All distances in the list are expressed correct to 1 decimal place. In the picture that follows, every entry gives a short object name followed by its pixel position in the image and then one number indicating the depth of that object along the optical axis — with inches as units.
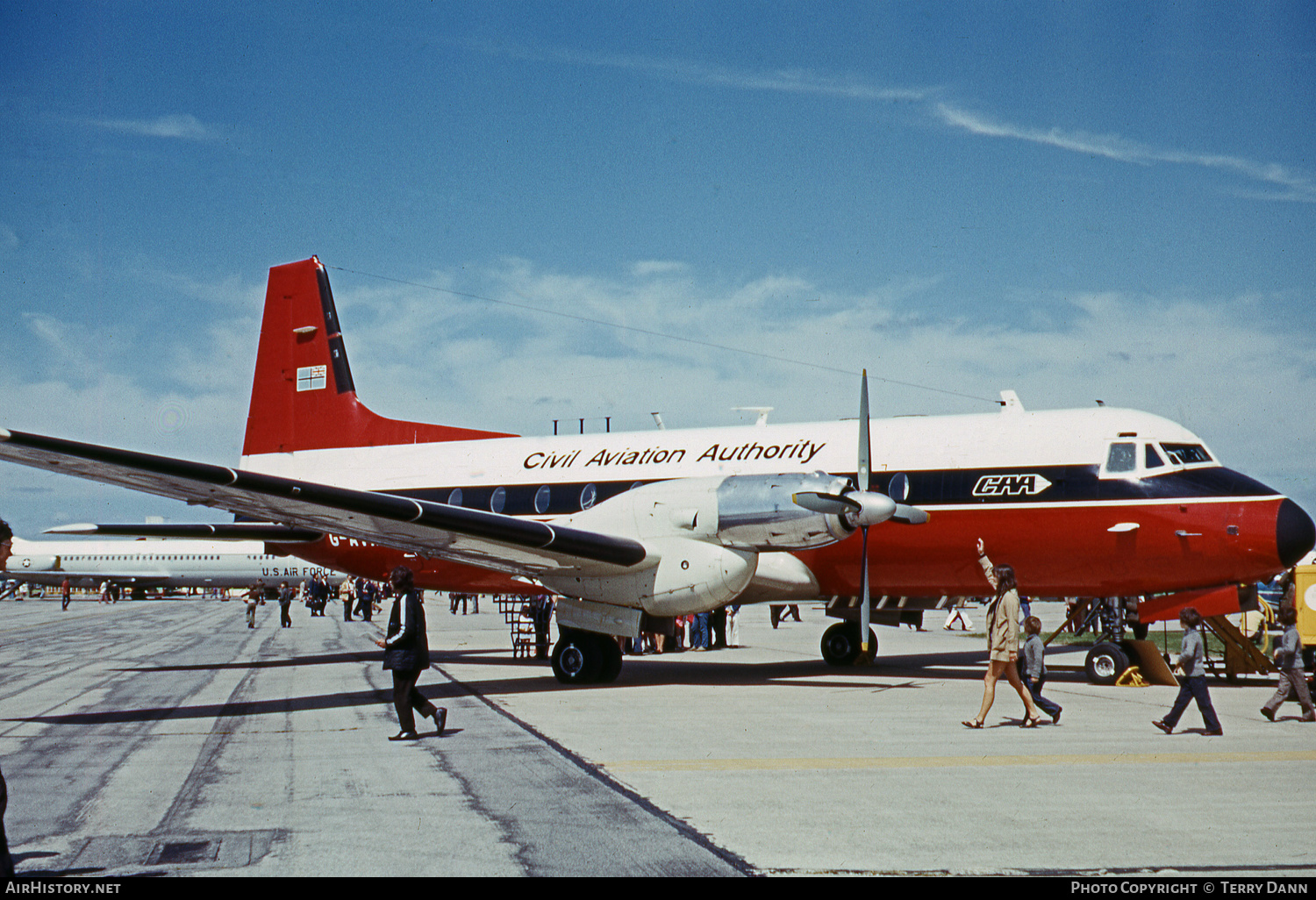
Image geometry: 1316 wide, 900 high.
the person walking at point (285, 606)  1497.3
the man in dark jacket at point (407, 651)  435.5
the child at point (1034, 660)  505.0
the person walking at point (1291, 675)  490.9
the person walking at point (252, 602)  1485.0
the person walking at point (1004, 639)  467.8
